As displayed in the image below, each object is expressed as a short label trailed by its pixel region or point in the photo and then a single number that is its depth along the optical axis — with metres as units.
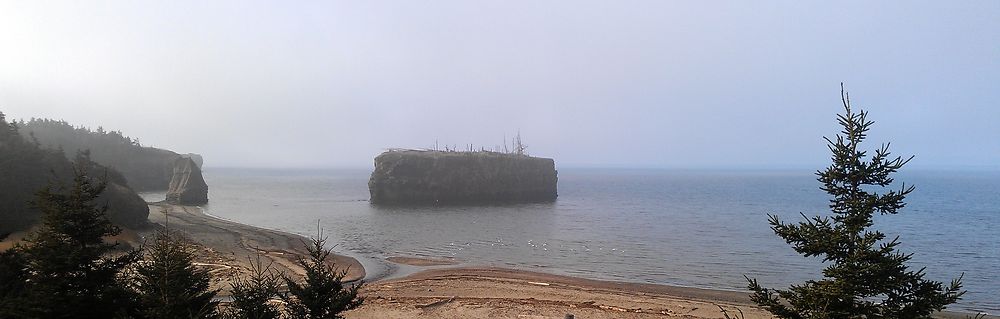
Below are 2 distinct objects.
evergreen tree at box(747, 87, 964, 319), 7.47
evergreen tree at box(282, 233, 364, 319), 9.92
